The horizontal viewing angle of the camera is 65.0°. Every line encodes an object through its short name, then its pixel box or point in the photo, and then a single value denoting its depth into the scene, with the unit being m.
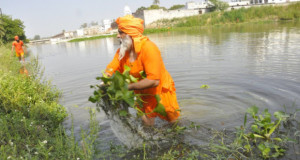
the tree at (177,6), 100.65
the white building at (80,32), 82.81
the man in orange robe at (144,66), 3.07
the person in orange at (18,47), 12.11
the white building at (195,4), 72.56
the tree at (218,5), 56.94
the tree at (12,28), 37.56
